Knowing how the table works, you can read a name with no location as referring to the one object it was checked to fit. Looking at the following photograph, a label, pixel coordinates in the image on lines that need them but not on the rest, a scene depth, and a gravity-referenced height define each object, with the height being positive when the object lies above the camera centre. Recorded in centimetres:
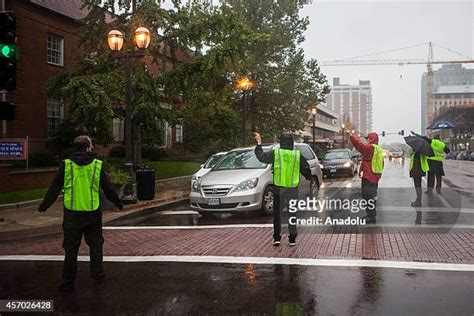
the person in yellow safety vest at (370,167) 933 -49
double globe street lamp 1341 +222
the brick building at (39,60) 2275 +451
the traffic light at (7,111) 810 +60
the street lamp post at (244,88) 2288 +284
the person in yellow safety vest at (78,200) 563 -71
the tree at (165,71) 1723 +316
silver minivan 1028 -105
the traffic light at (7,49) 764 +161
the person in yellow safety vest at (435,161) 1371 -55
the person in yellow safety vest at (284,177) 751 -57
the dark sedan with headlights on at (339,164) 2397 -115
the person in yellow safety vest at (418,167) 1247 -66
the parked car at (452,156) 7685 -227
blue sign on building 1444 -18
